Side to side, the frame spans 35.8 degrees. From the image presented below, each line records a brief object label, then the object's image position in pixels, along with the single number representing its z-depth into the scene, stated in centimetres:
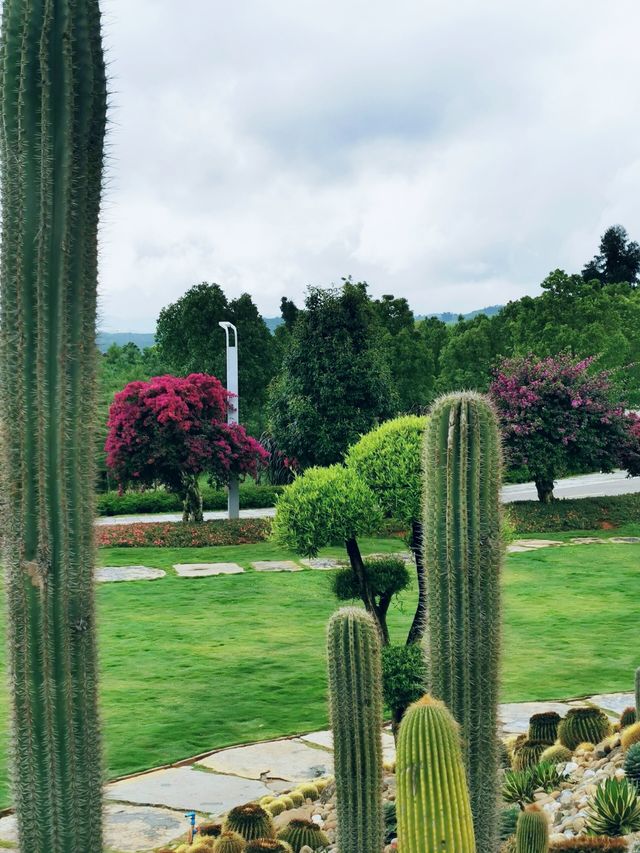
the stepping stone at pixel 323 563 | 1584
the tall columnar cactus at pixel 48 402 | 347
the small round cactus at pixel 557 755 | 688
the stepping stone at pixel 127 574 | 1521
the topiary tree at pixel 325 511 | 780
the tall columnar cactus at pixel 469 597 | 475
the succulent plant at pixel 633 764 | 584
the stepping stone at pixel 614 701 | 835
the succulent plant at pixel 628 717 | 727
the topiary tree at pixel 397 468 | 781
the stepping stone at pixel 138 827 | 592
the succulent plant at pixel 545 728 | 735
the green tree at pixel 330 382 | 2123
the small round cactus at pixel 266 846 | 531
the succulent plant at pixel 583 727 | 718
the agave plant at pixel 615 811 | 534
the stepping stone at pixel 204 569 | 1552
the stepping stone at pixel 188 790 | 658
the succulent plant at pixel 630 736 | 630
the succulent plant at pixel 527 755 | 706
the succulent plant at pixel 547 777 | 634
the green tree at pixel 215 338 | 3144
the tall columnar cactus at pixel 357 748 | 480
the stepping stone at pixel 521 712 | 798
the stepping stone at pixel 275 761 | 712
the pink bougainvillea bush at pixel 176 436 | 1869
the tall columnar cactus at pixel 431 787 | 378
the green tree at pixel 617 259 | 6569
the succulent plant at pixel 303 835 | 575
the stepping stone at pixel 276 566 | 1588
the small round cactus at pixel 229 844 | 546
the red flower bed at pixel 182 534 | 1844
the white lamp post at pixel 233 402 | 2053
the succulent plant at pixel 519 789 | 630
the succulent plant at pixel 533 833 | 461
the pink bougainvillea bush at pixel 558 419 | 2095
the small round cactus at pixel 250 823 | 574
